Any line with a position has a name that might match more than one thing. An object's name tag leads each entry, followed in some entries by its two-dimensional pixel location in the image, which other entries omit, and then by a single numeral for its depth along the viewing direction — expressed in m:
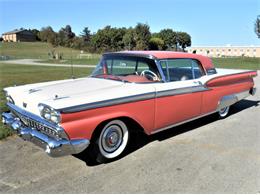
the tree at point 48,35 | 71.54
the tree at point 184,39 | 91.04
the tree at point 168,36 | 78.65
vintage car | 2.52
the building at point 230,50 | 73.94
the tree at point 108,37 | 62.96
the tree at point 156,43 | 57.69
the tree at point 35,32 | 98.39
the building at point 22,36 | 102.33
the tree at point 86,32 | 92.90
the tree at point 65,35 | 57.90
